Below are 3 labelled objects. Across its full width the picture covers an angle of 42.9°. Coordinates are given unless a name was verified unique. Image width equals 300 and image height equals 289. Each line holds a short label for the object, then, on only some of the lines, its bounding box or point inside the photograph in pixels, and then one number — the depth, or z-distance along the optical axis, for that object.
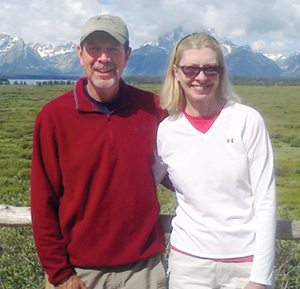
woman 1.88
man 2.07
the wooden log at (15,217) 2.69
